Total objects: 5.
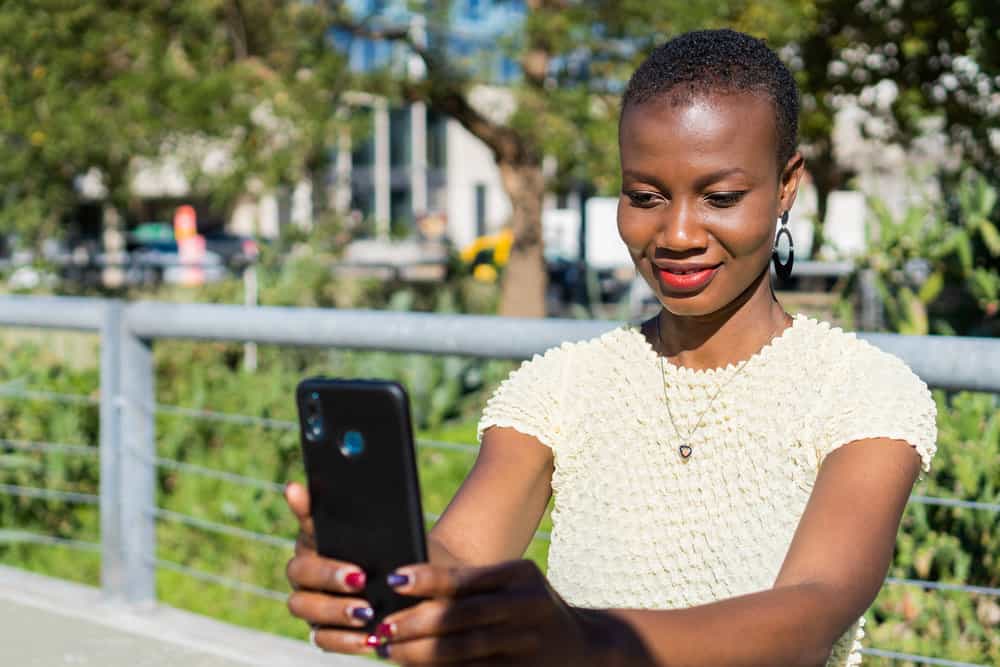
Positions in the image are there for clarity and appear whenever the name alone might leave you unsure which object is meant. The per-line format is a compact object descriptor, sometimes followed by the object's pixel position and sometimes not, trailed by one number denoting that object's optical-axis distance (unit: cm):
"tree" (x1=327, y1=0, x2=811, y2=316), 1151
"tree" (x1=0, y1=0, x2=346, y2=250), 1183
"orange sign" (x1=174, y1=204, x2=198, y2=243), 2464
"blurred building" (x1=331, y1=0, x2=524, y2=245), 4788
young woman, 149
